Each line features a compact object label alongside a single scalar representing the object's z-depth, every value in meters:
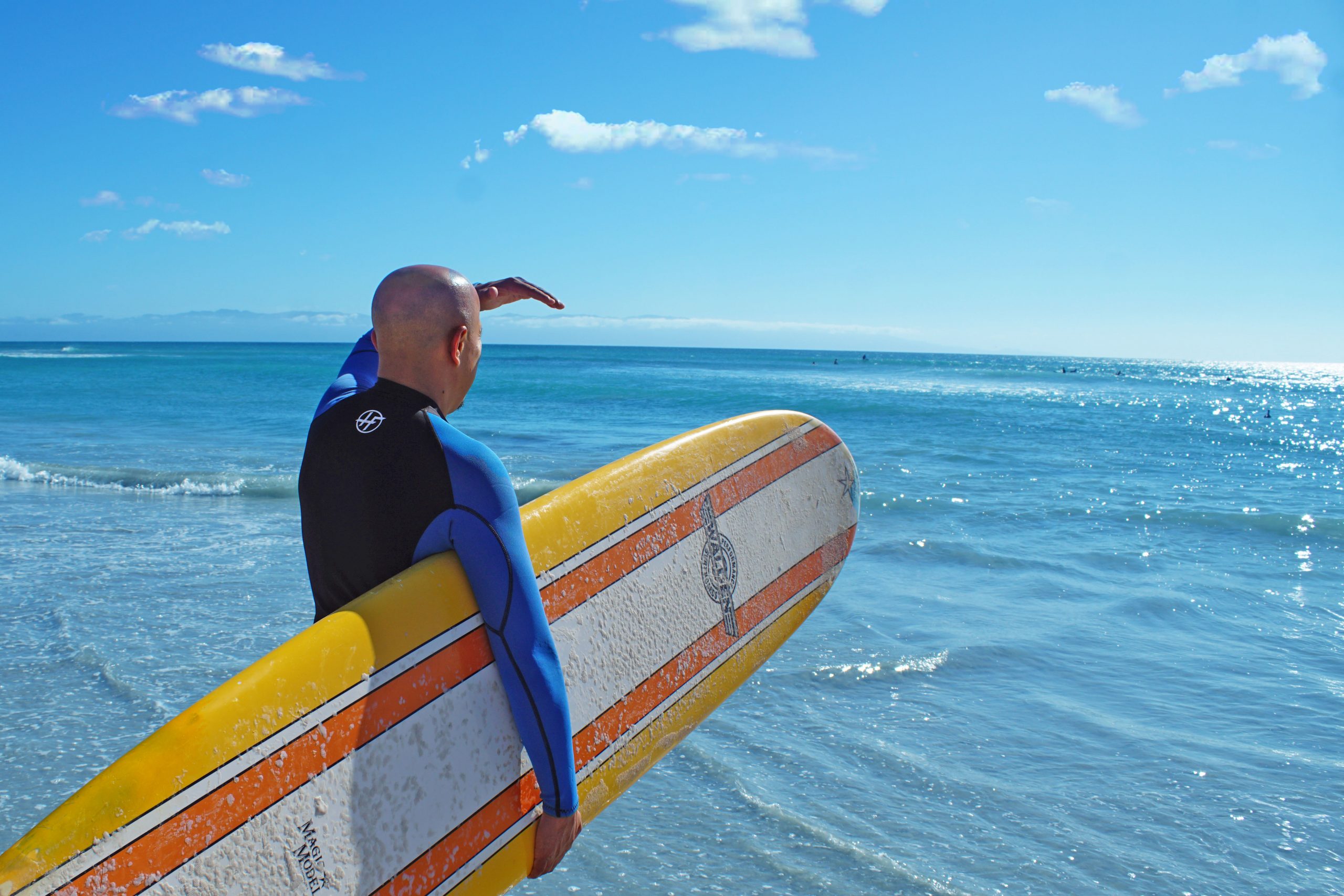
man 1.37
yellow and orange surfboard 1.26
